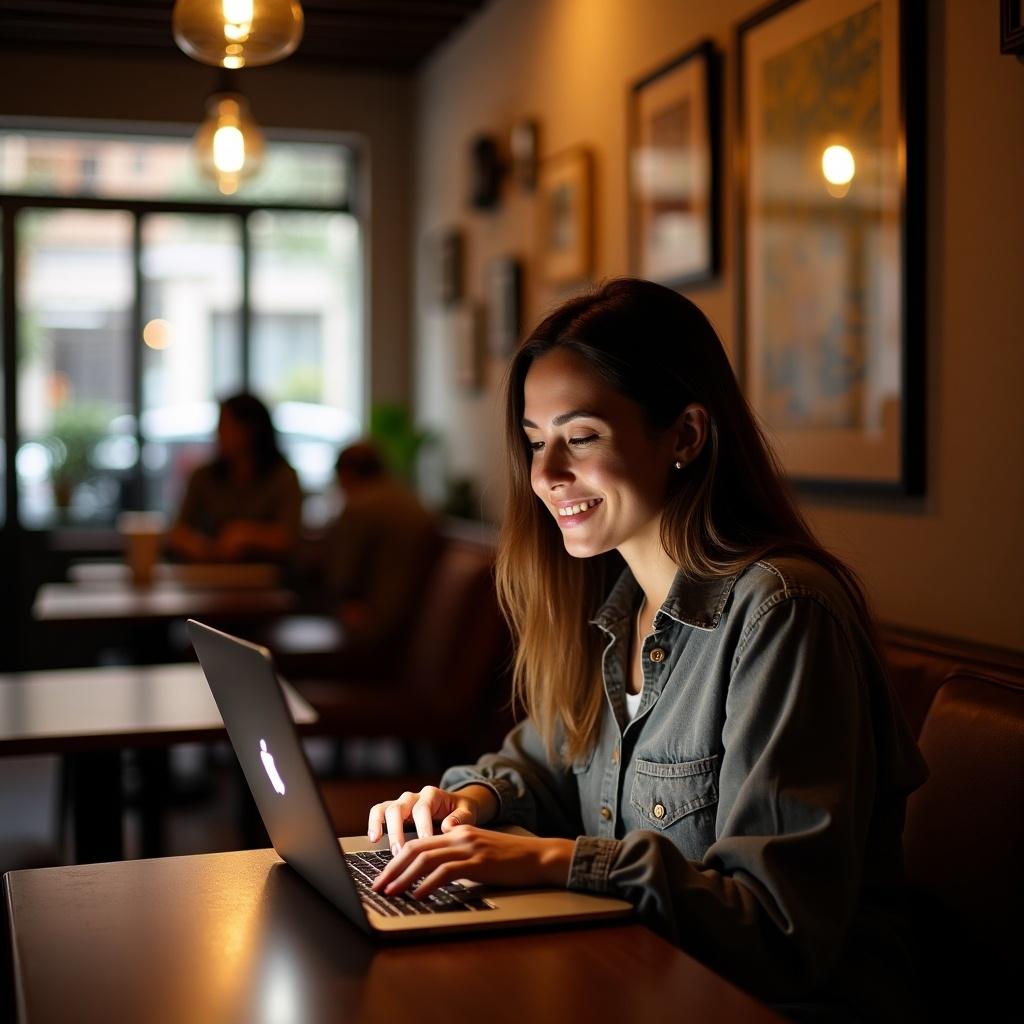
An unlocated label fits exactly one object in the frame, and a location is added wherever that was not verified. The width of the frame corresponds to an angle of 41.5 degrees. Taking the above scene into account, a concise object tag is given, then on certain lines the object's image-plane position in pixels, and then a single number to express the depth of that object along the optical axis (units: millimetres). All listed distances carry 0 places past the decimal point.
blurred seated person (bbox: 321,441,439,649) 4504
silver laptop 1233
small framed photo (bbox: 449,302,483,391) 5805
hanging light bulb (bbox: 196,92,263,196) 4359
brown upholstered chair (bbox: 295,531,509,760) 3596
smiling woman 1312
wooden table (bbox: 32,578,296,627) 3826
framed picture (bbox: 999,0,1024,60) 2105
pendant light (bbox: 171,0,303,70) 2350
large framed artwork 2549
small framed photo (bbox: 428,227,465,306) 6137
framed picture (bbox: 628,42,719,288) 3438
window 6840
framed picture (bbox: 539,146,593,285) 4426
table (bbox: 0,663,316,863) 2338
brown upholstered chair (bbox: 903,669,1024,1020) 1604
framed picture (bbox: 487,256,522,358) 5254
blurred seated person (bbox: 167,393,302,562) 5047
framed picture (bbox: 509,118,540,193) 5047
